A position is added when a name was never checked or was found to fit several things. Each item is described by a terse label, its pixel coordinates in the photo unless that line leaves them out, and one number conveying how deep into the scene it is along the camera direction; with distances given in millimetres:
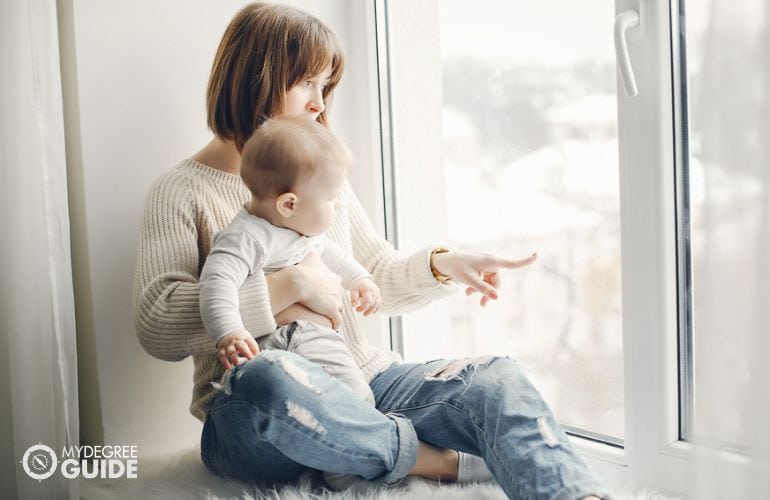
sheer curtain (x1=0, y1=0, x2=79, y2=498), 1169
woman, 1029
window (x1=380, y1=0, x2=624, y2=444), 1302
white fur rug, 1067
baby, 1135
